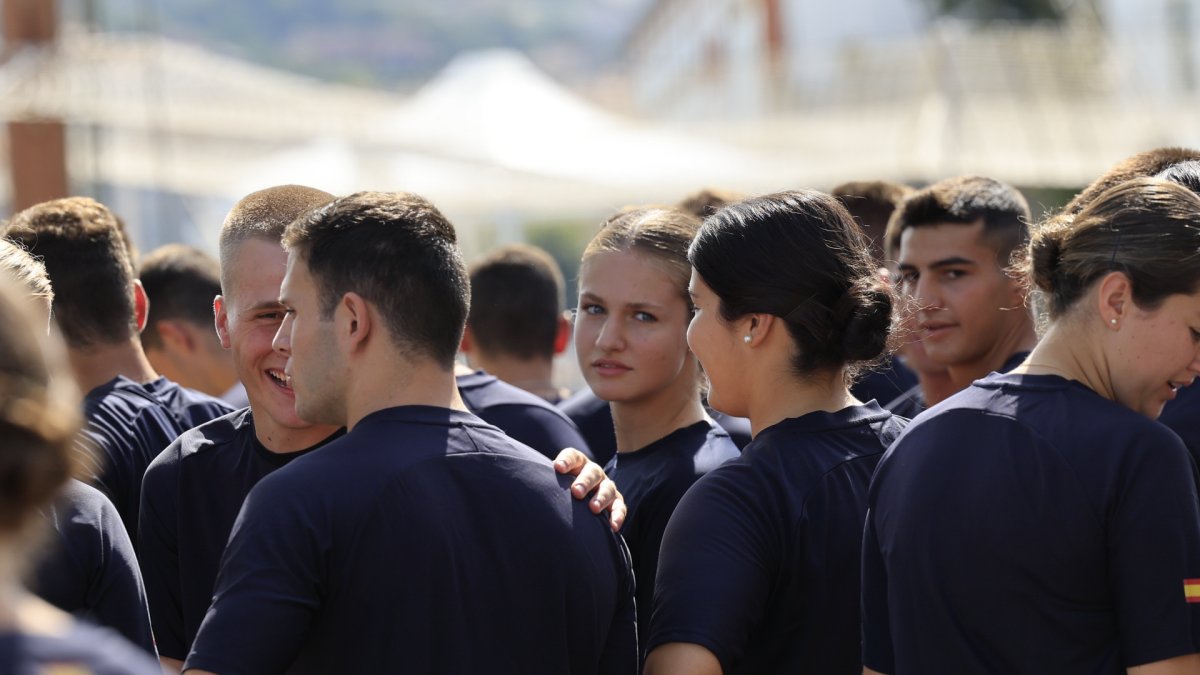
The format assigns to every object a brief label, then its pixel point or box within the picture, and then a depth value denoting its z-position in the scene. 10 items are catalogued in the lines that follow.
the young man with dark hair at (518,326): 10.58
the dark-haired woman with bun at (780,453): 4.82
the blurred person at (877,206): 10.05
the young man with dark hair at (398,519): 4.20
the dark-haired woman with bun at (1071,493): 4.33
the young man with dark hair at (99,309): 7.30
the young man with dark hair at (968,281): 8.37
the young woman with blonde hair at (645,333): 7.12
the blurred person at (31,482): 2.71
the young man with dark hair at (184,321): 10.50
